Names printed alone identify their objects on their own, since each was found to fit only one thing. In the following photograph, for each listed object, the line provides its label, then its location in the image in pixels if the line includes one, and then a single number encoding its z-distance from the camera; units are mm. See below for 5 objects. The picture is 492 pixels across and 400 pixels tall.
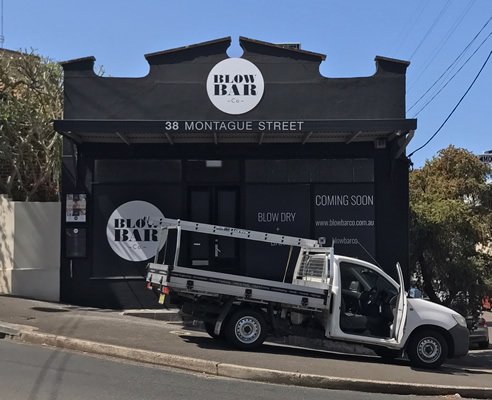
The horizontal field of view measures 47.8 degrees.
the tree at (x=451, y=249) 13820
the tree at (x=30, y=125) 14133
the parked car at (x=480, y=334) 15188
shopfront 13172
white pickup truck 9156
